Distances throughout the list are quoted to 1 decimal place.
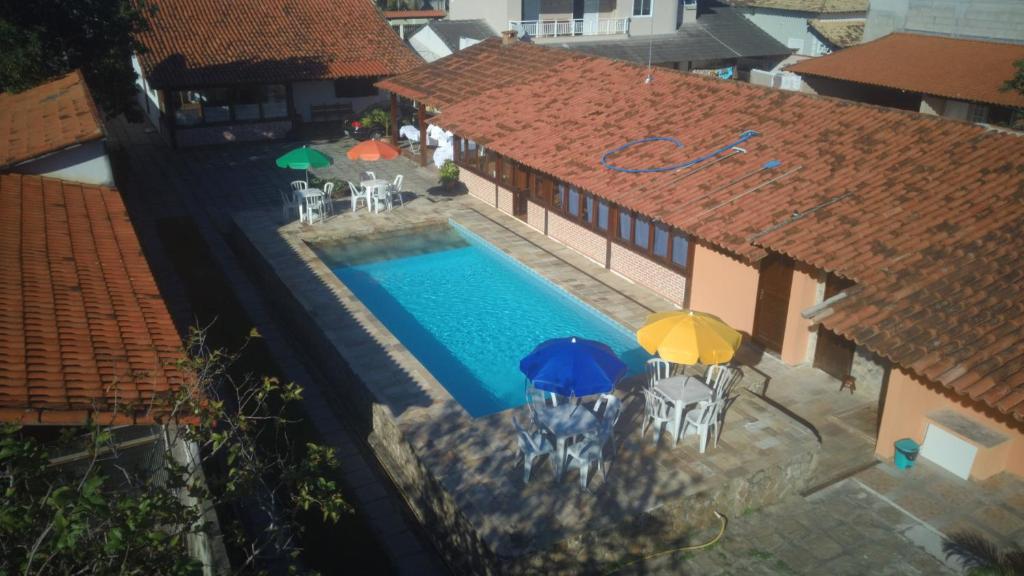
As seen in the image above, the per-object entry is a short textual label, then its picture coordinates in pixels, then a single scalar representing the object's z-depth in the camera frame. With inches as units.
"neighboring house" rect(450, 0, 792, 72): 1705.2
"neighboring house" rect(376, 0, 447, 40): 1980.7
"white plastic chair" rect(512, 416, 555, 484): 465.4
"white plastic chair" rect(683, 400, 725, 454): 494.3
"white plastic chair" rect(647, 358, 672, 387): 549.3
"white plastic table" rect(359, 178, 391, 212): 977.5
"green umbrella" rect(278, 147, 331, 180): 946.7
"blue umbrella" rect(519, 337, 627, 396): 475.5
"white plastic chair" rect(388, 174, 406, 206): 1005.8
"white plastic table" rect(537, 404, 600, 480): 466.9
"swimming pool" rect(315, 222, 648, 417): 657.6
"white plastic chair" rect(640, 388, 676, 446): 508.1
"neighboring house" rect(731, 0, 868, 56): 1903.3
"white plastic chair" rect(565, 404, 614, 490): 461.7
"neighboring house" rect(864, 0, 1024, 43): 1380.4
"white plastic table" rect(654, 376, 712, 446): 504.4
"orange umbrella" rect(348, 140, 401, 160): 1009.7
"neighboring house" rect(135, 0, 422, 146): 1290.6
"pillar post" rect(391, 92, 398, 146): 1259.2
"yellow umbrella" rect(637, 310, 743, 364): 503.2
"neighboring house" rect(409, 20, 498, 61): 1593.3
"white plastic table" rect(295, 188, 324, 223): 926.4
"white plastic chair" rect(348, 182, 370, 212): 989.2
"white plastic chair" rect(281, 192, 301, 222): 945.5
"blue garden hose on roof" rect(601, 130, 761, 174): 730.8
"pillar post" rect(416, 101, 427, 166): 1178.6
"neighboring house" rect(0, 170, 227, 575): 329.1
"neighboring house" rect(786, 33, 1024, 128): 1227.9
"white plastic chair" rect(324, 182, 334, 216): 977.2
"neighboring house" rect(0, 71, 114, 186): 621.6
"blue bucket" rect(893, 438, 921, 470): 486.3
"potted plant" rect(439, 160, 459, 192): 1050.7
